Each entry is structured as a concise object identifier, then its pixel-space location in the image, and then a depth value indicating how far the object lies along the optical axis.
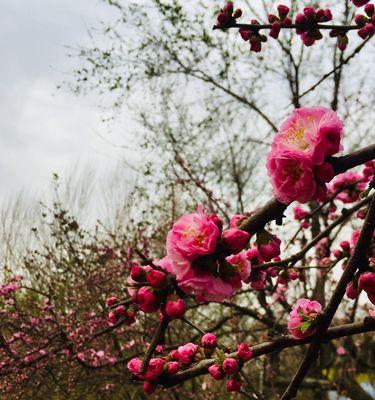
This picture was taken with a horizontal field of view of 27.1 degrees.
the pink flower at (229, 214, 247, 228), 0.44
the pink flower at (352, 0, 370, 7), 0.60
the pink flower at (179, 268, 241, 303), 0.39
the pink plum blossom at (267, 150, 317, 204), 0.41
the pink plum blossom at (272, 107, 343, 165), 0.41
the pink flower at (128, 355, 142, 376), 0.45
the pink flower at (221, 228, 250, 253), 0.39
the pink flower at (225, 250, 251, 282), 0.44
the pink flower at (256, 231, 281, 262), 0.43
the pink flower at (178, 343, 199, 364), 0.47
